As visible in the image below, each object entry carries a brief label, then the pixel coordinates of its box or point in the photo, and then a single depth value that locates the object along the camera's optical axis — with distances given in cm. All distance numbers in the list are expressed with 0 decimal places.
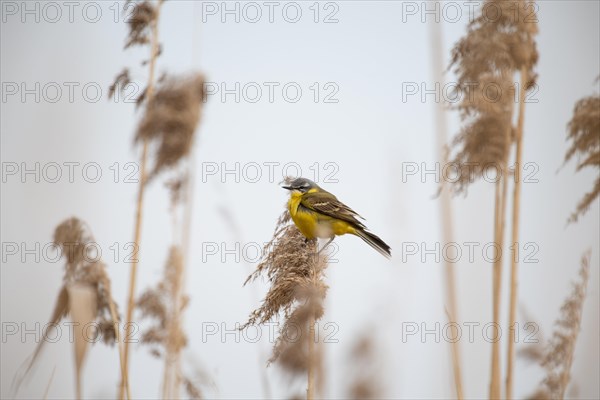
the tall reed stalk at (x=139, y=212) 612
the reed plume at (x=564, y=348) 610
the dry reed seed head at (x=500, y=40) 687
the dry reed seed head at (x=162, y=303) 671
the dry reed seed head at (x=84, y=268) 652
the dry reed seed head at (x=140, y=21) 750
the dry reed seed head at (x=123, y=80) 756
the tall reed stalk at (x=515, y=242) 600
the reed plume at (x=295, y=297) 517
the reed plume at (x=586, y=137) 679
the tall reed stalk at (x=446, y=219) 596
